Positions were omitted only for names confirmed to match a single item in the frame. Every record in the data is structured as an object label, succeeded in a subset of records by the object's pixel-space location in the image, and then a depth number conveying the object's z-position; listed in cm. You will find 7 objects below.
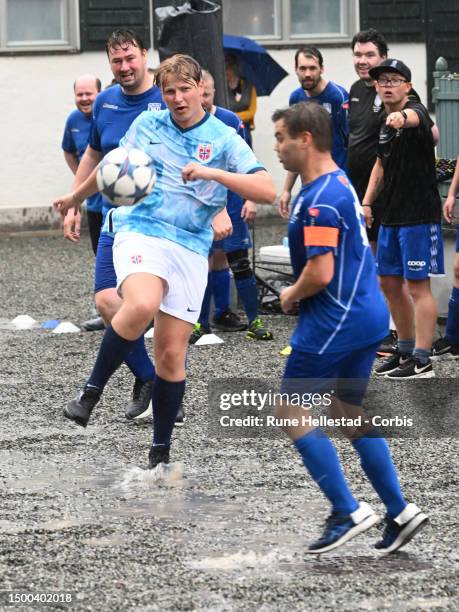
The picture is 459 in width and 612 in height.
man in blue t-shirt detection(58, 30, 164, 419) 1537
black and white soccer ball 1286
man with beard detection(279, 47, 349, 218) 2198
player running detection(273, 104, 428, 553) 1059
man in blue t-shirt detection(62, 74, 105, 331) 2472
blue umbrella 3406
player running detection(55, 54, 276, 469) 1309
